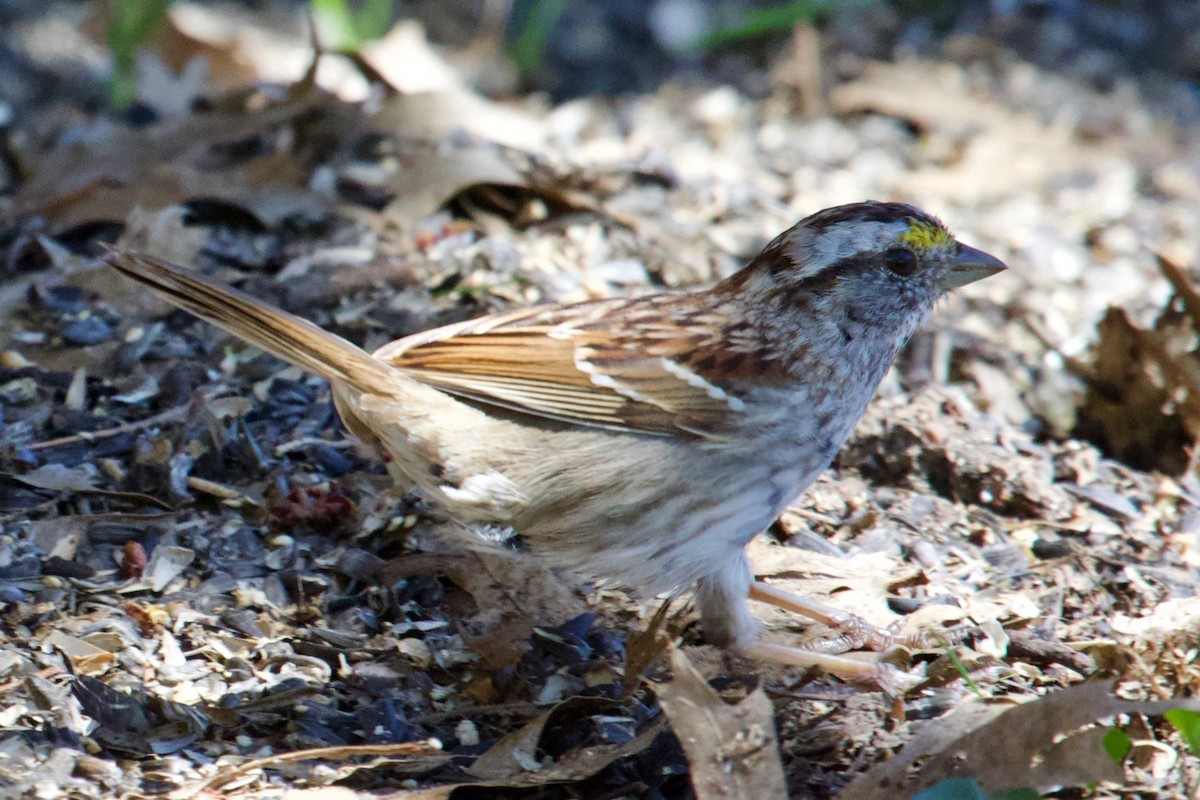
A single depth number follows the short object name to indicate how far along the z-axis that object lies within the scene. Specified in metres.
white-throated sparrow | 6.39
